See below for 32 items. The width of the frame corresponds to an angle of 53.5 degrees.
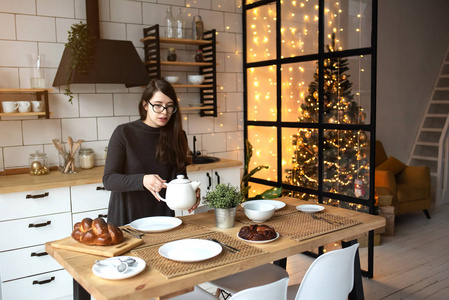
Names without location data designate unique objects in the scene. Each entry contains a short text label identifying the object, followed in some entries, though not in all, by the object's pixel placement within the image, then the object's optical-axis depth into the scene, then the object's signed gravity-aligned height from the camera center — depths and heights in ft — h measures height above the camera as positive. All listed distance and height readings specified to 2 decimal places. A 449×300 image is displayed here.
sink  12.82 -1.46
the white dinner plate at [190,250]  5.20 -1.70
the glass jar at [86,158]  11.48 -1.20
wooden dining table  4.49 -1.77
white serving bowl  6.54 -1.55
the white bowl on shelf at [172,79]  12.35 +0.86
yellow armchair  15.76 -2.84
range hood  10.62 +1.17
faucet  13.42 -1.30
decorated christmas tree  11.44 -0.88
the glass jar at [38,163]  10.67 -1.23
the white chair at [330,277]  5.46 -2.17
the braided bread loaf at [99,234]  5.56 -1.54
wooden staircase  21.84 -0.97
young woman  7.42 -0.71
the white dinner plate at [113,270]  4.65 -1.71
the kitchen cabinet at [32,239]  9.28 -2.70
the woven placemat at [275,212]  6.90 -1.71
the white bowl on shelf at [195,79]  13.02 +0.89
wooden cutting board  5.36 -1.68
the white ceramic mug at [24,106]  10.28 +0.15
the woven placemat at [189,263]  4.88 -1.74
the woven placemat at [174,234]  5.86 -1.71
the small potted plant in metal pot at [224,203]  6.30 -1.33
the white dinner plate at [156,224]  6.29 -1.66
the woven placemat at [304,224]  6.12 -1.72
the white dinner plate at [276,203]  7.44 -1.63
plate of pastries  5.80 -1.66
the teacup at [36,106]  10.53 +0.15
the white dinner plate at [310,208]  7.33 -1.69
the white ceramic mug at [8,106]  10.12 +0.16
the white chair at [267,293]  4.58 -1.94
